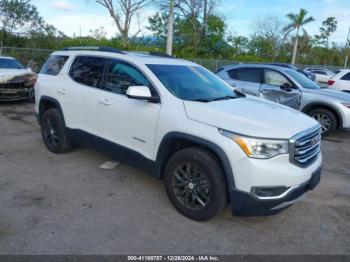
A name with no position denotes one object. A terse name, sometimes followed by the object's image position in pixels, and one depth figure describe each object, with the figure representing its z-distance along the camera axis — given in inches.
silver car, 295.7
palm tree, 1667.3
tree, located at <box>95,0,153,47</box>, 1162.6
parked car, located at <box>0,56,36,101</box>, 362.9
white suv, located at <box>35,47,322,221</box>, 119.0
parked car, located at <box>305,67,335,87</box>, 1018.0
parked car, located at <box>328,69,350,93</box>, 405.1
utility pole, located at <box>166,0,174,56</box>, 497.4
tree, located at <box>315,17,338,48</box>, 2350.9
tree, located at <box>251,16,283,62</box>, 1582.2
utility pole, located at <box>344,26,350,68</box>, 1735.0
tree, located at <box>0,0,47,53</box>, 1017.3
